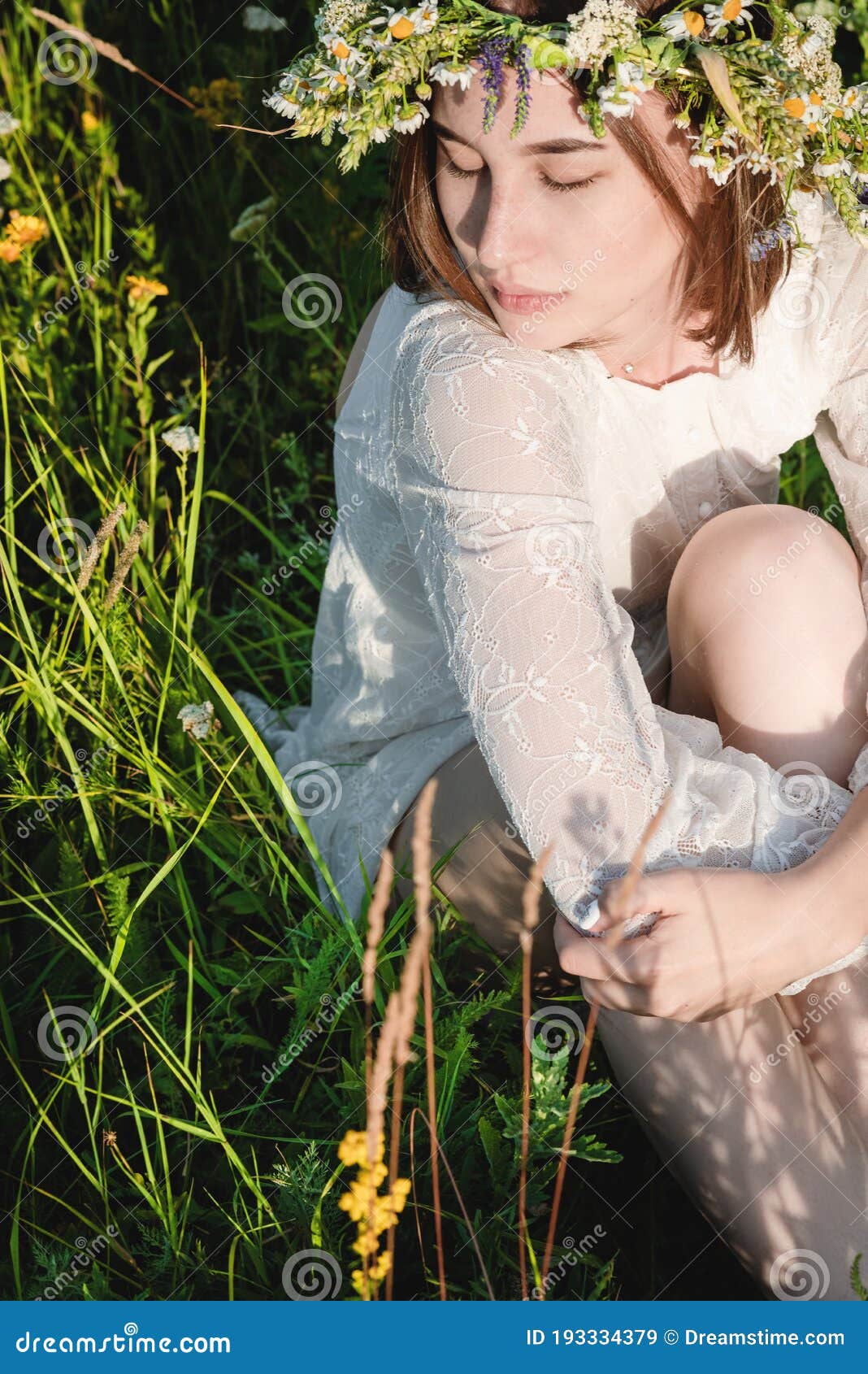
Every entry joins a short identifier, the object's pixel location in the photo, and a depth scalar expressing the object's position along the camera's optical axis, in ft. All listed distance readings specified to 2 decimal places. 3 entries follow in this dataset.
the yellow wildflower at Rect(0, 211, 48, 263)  7.73
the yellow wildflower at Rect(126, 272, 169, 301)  7.06
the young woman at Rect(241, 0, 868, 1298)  4.56
